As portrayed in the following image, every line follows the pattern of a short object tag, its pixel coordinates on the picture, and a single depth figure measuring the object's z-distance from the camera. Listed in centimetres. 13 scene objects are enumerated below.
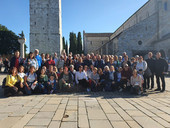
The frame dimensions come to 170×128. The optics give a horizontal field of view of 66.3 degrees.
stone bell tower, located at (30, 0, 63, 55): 2448
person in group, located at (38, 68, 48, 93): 575
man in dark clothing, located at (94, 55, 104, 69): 738
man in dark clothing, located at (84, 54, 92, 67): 747
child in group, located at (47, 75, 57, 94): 584
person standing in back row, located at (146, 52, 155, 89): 649
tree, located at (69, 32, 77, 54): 4066
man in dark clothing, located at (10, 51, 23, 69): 626
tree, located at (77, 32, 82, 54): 4044
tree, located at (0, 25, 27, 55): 3481
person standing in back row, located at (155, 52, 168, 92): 618
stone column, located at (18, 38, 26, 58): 1599
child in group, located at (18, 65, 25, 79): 574
